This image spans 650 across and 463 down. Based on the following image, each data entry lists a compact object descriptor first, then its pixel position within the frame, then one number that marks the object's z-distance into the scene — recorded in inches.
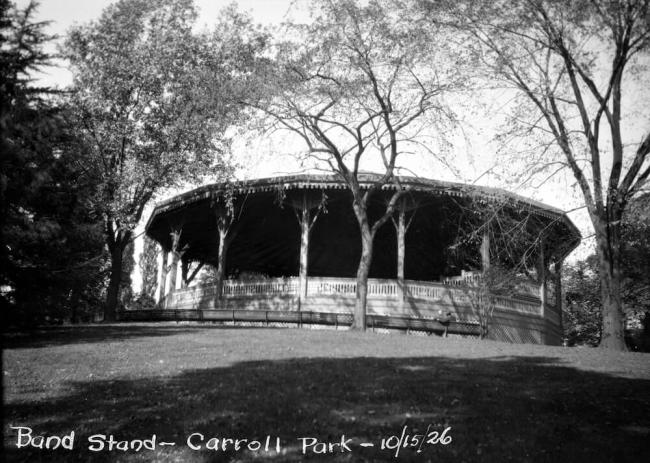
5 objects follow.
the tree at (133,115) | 1101.7
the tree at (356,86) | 797.2
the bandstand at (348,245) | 966.4
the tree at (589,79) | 657.0
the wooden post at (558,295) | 1235.9
